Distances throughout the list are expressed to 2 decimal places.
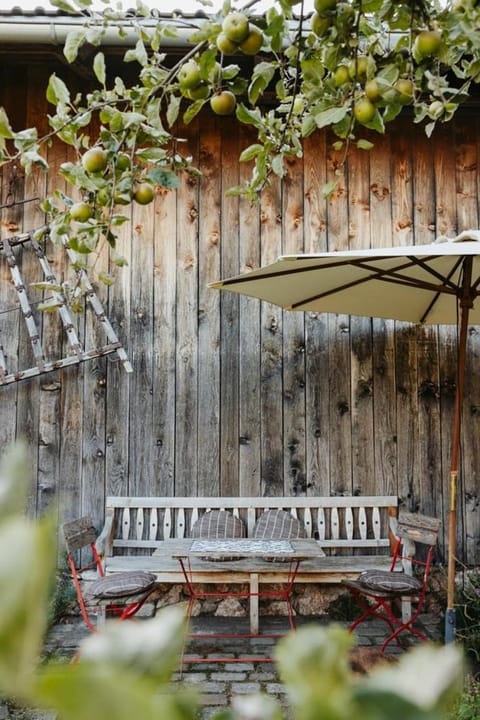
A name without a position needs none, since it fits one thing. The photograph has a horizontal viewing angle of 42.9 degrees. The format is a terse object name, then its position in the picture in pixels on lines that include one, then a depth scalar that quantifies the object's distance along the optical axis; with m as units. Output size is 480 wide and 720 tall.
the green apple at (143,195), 1.36
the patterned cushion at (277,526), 4.12
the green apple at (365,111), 1.38
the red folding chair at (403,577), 3.44
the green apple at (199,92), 1.39
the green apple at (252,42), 1.28
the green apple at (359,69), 1.38
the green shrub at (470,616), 3.32
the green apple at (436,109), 1.54
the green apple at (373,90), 1.37
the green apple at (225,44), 1.25
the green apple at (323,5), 1.23
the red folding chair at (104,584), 3.31
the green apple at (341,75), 1.41
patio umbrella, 2.97
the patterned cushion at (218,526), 4.11
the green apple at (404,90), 1.40
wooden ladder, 4.18
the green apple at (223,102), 1.41
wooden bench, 4.16
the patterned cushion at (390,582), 3.42
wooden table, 3.26
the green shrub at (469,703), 2.38
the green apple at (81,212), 1.35
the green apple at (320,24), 1.27
